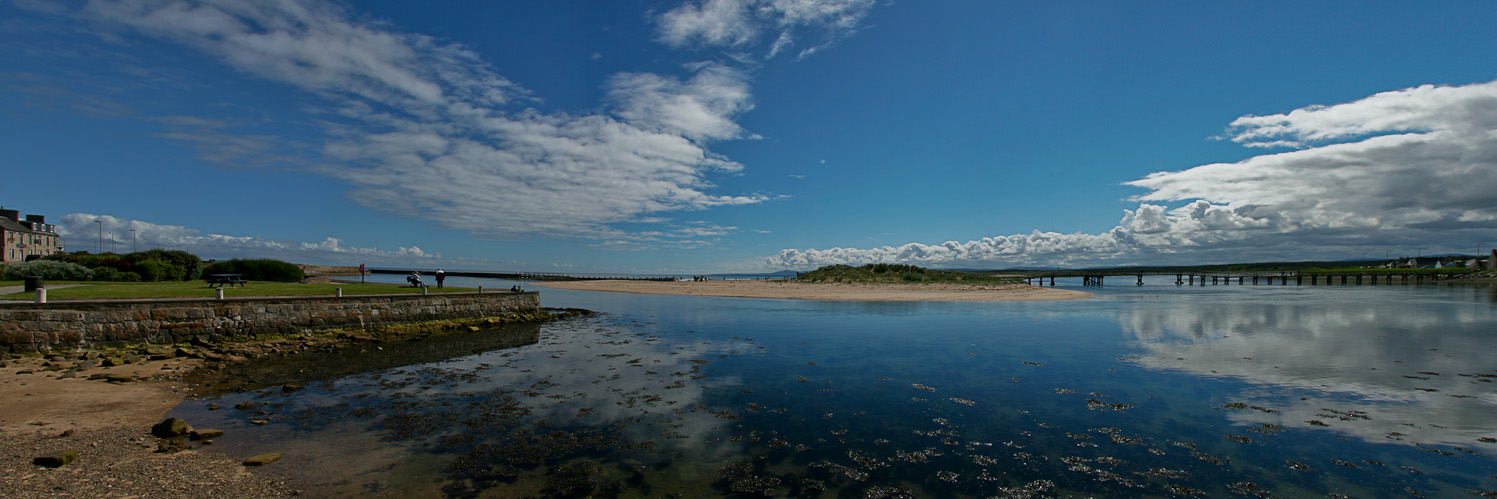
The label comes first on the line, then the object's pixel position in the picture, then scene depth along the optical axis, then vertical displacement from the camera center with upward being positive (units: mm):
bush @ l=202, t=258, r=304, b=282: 39031 -226
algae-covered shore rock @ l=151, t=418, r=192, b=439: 8641 -2550
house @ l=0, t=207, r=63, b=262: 56438 +3263
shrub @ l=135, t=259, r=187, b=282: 32344 -241
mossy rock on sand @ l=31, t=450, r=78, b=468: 7078 -2477
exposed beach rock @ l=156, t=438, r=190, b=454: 7960 -2627
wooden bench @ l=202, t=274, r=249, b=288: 26062 -681
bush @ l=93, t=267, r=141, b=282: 30969 -466
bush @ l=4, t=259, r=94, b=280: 29312 -218
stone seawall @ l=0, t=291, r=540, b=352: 15383 -1770
